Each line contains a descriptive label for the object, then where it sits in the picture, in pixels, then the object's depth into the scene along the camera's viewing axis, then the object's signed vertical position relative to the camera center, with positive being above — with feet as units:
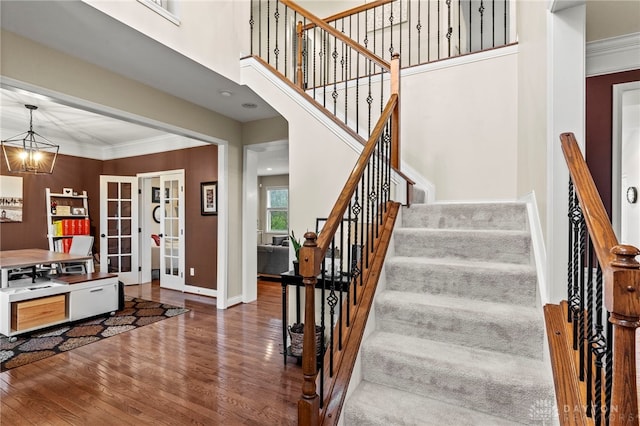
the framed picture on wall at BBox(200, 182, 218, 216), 17.19 +0.71
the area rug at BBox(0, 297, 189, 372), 10.06 -4.57
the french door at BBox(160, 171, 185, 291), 18.52 -1.22
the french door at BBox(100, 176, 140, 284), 19.60 -1.01
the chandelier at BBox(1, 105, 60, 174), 14.97 +2.80
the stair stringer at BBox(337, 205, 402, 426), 5.45 -2.36
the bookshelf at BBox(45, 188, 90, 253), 19.70 -0.54
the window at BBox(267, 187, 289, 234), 33.94 +0.22
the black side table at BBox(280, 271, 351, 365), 8.51 -2.07
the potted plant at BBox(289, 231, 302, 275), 8.82 -1.08
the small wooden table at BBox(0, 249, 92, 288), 12.05 -2.05
